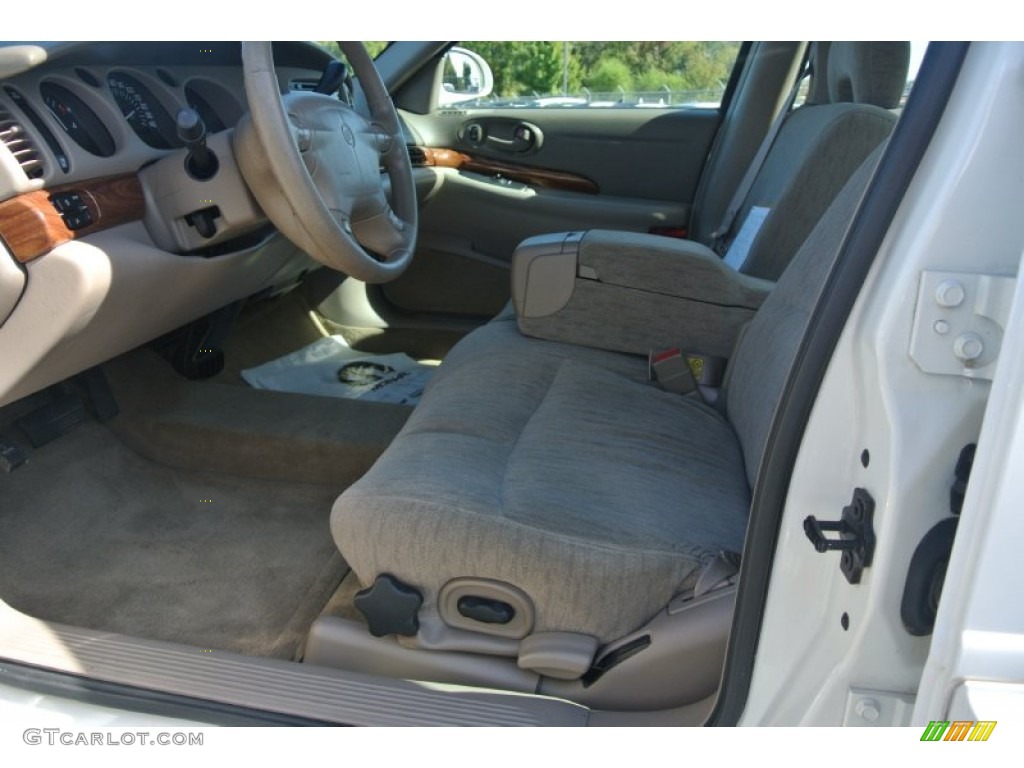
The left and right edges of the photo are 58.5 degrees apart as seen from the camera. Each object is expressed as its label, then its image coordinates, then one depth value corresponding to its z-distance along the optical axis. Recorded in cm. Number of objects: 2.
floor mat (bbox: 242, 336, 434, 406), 239
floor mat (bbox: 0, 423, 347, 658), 155
